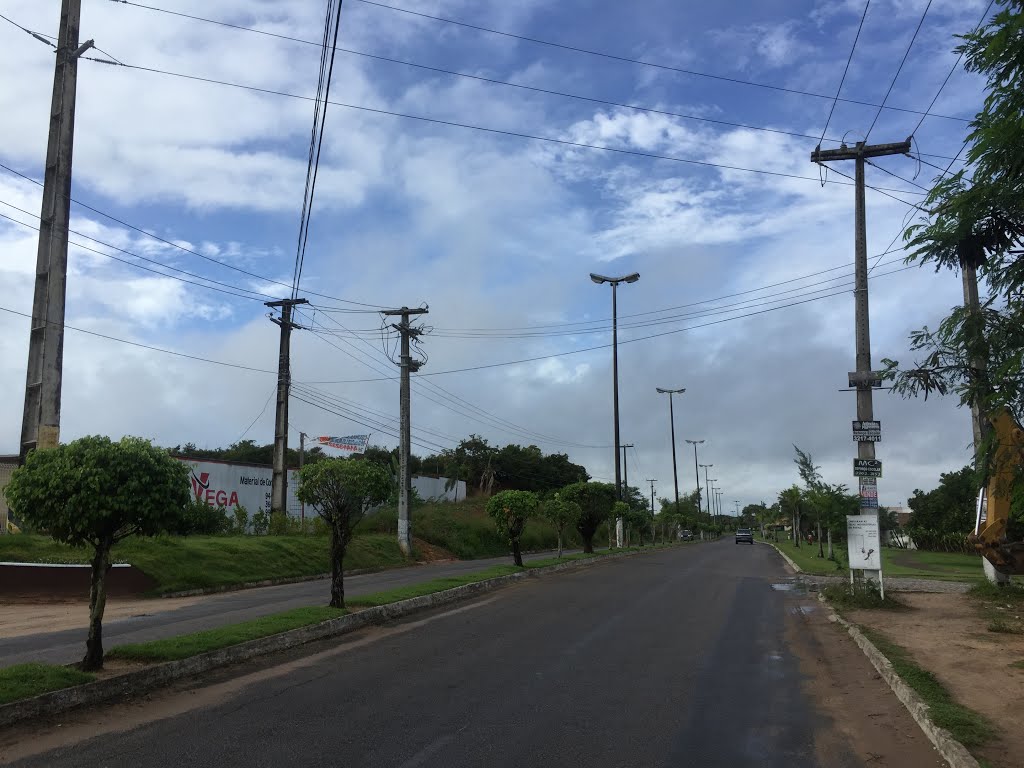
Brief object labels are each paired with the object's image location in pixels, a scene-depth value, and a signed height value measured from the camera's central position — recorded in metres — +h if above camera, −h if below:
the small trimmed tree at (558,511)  30.52 -0.81
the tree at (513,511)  25.05 -0.65
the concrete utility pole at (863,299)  15.58 +3.86
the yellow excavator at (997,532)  14.30 -0.78
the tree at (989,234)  7.31 +2.95
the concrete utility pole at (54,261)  16.30 +4.75
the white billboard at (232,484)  39.88 +0.21
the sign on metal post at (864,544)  15.55 -1.01
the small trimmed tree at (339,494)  14.06 -0.08
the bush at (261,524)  31.86 -1.41
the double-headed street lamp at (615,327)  40.04 +8.23
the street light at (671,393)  63.72 +7.75
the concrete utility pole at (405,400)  33.72 +3.76
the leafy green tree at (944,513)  50.59 -1.40
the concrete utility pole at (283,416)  30.89 +2.77
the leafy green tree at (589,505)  36.75 -0.68
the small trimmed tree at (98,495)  8.05 -0.07
